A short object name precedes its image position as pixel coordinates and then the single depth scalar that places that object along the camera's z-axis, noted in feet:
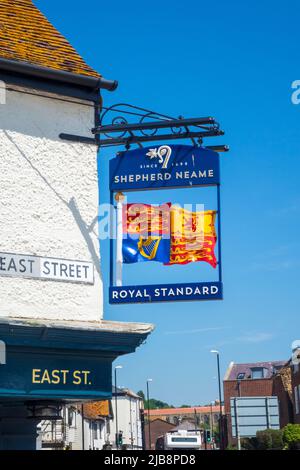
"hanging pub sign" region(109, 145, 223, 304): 32.17
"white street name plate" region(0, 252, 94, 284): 32.42
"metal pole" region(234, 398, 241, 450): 90.79
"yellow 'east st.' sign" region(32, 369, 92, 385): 32.30
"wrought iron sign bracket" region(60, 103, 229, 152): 33.83
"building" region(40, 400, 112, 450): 172.76
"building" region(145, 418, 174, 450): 472.93
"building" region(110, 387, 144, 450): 343.26
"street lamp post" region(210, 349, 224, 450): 203.62
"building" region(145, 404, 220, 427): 570.46
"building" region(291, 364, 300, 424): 188.56
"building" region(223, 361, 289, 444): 220.43
